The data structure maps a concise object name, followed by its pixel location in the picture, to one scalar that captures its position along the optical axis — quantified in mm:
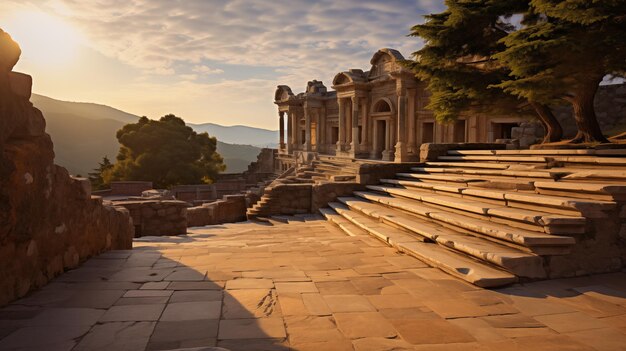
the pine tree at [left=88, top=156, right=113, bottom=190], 38569
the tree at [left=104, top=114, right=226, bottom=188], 36188
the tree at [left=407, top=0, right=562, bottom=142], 11797
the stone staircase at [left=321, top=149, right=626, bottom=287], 4547
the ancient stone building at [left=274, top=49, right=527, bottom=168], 22281
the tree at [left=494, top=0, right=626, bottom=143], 7839
